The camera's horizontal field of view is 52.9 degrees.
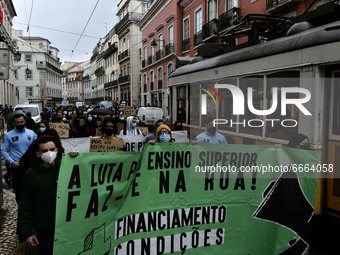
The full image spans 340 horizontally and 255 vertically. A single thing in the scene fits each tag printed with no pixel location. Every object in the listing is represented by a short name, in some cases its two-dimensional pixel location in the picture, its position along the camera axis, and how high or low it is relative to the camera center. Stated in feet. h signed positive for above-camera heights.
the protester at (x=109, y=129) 19.22 -1.31
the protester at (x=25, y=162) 13.56 -2.21
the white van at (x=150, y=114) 76.28 -1.88
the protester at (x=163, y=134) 18.08 -1.50
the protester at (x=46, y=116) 58.29 -1.56
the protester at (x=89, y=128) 35.58 -2.27
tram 15.87 +0.74
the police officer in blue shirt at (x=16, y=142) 19.55 -2.00
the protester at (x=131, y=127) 30.81 -2.20
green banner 10.66 -3.22
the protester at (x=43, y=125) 27.02 -1.54
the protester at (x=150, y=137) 22.50 -2.08
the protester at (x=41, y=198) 10.46 -2.81
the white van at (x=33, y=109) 69.00 -0.42
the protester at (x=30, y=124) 31.75 -1.60
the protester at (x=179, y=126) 32.14 -1.93
